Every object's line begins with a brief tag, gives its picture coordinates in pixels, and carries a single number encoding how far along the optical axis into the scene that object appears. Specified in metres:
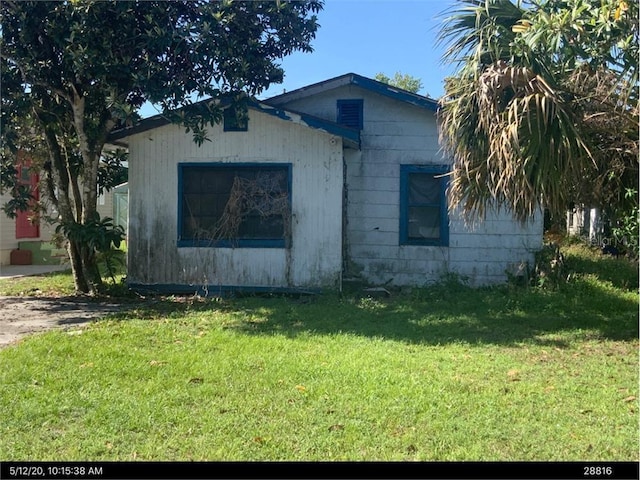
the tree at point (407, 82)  40.81
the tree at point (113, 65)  8.13
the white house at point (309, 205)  10.01
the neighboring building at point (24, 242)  14.76
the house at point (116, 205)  19.58
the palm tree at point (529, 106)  5.97
